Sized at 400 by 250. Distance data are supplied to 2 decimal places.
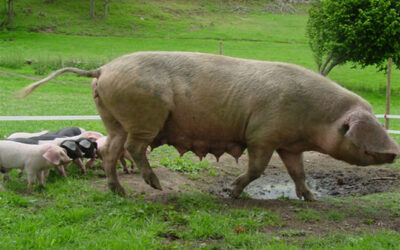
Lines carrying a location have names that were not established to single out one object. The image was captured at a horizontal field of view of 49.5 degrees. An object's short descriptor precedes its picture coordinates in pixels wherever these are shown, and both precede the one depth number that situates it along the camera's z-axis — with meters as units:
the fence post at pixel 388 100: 10.23
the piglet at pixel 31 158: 5.53
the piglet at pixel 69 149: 6.21
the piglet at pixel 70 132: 7.44
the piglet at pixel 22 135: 7.06
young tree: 17.38
